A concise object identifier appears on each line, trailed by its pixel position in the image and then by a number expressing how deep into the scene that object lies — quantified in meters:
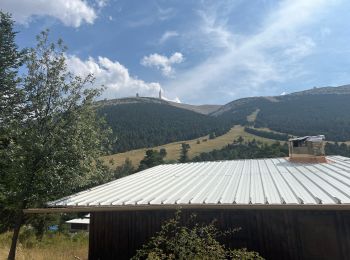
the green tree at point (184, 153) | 101.57
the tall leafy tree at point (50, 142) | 13.30
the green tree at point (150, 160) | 75.55
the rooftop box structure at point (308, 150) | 15.60
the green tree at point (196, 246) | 7.84
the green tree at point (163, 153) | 107.16
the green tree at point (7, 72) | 21.50
